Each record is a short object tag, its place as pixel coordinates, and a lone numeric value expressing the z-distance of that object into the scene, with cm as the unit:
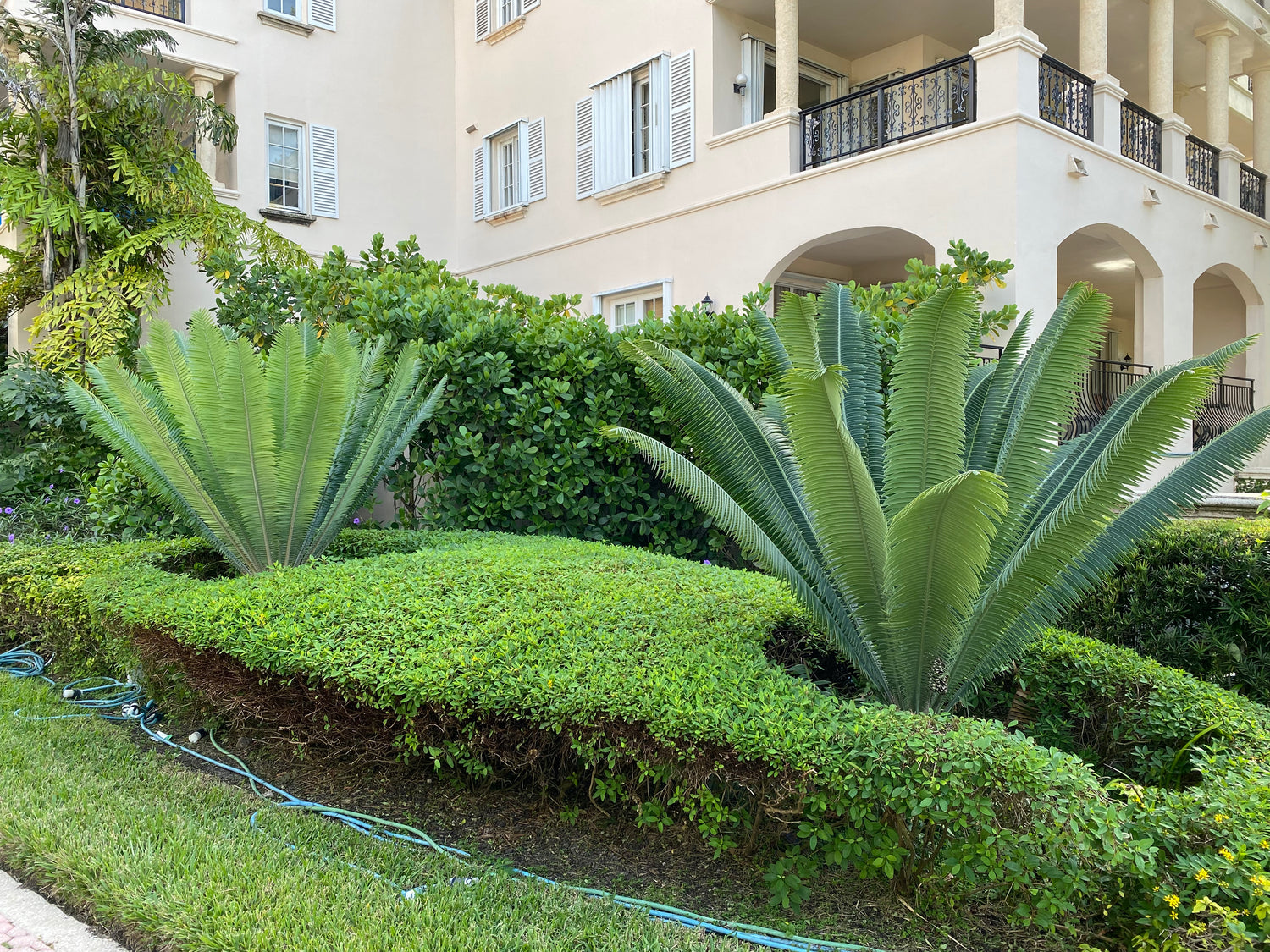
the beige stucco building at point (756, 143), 1000
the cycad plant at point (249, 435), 459
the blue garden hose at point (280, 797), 259
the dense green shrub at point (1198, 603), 433
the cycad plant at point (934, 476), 281
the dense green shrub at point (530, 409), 621
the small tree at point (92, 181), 987
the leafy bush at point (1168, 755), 229
